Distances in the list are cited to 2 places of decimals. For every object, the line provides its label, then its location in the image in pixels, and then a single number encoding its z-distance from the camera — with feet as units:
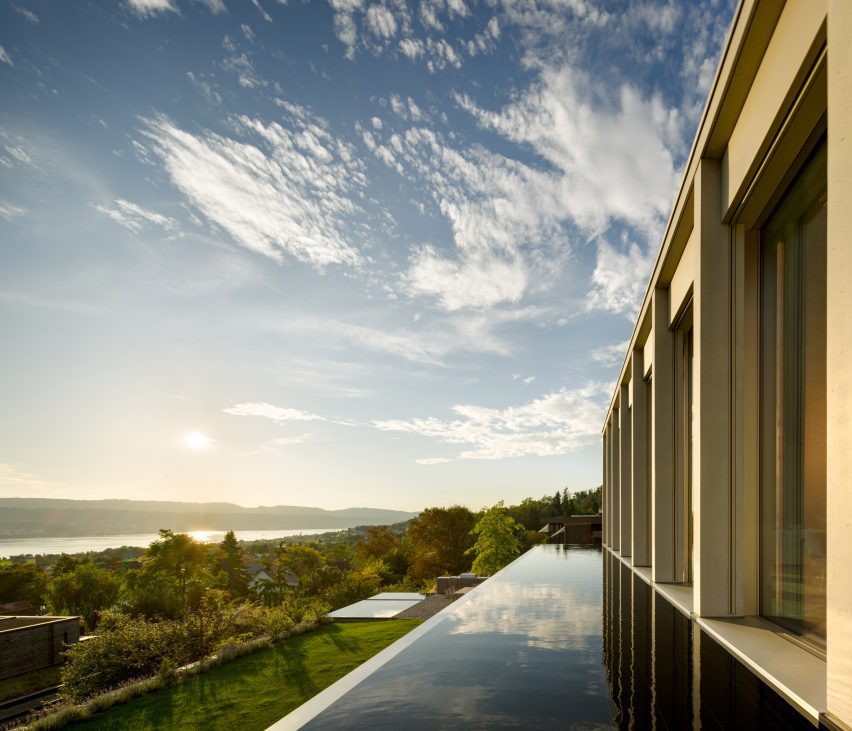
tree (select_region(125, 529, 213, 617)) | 140.87
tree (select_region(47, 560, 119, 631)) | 169.07
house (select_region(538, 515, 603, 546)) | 96.89
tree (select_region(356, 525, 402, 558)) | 214.28
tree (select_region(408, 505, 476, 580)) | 172.96
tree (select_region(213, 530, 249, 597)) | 201.53
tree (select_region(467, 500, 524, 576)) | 127.95
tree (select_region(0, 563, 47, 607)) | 176.76
